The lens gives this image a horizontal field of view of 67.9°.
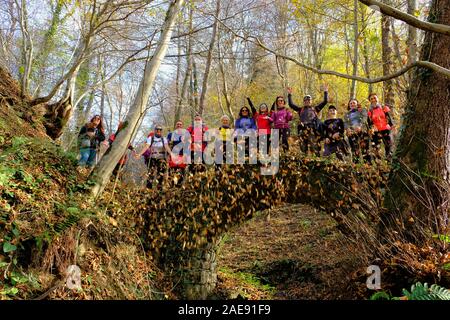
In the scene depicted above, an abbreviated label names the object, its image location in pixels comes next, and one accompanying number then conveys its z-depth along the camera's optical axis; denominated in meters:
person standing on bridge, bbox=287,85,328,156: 7.65
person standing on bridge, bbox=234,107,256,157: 7.62
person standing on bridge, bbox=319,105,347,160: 7.37
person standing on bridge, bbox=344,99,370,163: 7.31
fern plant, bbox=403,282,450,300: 3.76
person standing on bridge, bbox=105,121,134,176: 5.78
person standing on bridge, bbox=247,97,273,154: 7.68
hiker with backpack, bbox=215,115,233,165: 7.75
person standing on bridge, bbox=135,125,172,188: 7.80
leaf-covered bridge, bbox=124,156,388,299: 7.63
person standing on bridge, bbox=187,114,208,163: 7.79
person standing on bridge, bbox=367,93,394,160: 7.12
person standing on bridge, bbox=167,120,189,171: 7.89
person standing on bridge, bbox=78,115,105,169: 7.02
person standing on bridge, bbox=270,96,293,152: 7.64
